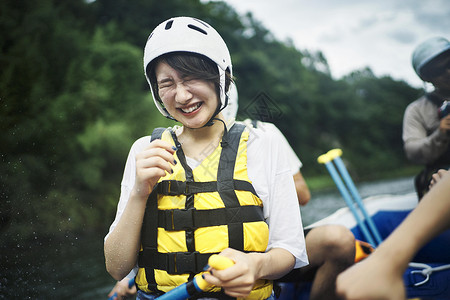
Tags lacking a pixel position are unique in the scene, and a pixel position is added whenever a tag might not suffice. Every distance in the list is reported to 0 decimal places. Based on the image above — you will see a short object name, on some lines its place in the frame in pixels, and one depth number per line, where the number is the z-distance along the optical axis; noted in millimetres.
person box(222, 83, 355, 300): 1710
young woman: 1138
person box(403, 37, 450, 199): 1712
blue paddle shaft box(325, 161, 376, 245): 2671
